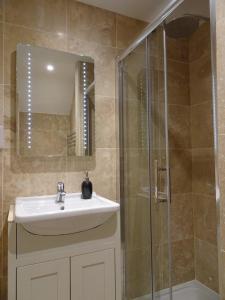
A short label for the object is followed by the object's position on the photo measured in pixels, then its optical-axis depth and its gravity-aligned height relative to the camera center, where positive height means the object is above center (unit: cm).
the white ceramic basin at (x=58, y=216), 116 -32
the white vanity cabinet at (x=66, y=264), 117 -59
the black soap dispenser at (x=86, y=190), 164 -24
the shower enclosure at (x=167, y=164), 161 -6
